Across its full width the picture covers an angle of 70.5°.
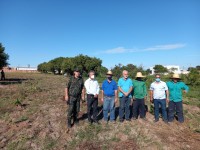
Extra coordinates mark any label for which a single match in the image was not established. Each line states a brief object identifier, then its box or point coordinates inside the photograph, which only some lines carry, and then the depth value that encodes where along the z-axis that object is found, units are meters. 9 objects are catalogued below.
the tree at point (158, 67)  68.92
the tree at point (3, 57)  19.28
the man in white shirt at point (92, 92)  4.92
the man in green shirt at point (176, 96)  5.30
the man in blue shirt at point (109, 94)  5.07
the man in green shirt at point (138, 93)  5.26
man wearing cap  4.66
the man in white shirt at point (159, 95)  5.27
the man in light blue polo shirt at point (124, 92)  5.11
